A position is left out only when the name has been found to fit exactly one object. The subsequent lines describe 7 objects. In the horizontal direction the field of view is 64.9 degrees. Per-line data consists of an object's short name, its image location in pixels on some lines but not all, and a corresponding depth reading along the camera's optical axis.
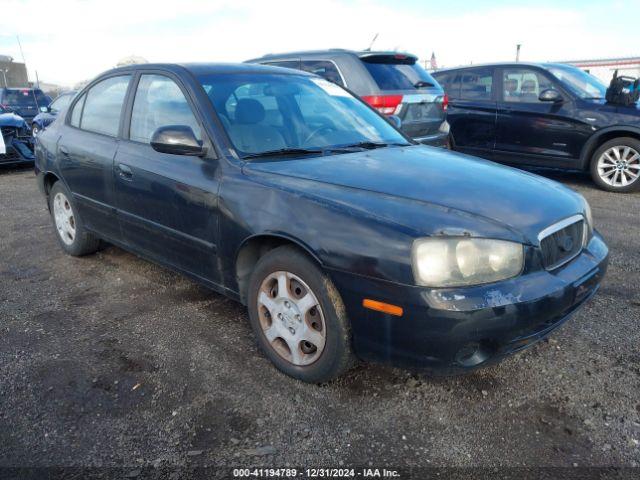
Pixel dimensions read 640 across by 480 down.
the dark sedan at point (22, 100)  17.95
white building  18.30
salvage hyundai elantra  2.07
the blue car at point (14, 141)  9.06
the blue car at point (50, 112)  11.50
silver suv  5.92
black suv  6.79
